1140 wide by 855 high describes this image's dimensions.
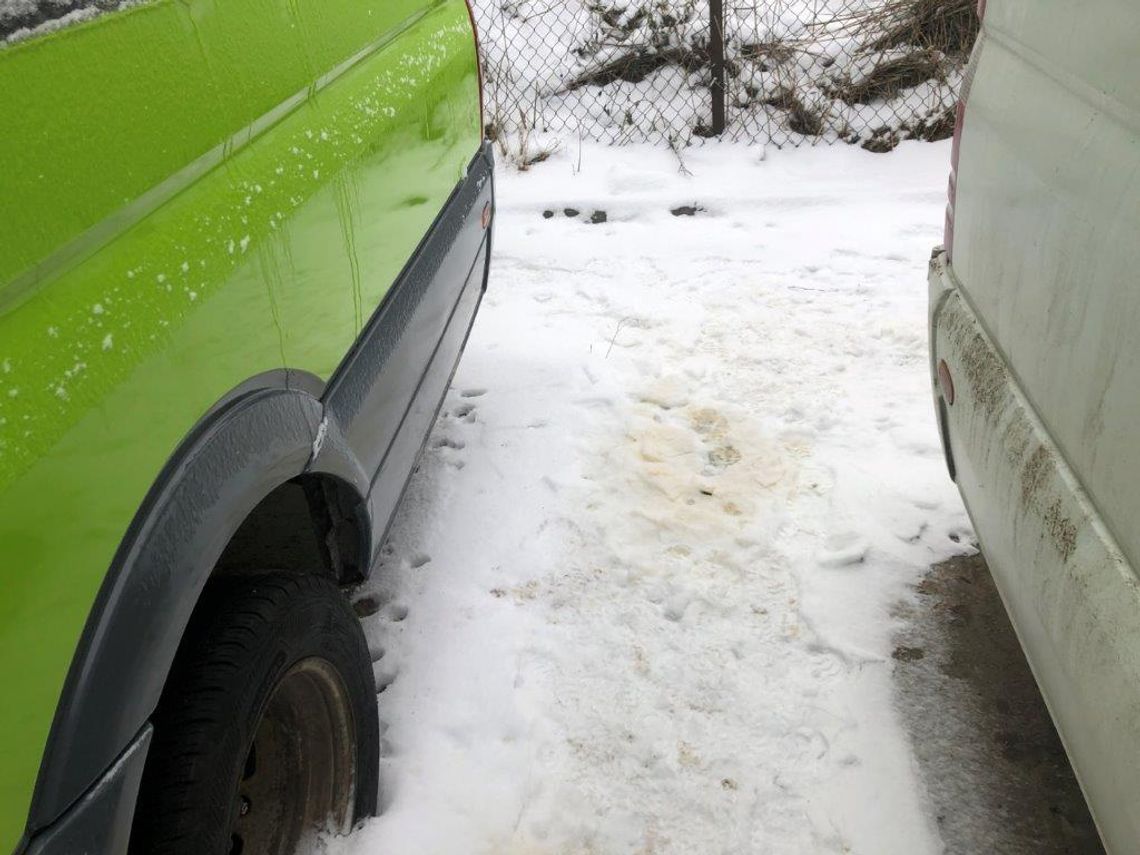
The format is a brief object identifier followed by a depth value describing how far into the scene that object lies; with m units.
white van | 1.28
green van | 0.98
